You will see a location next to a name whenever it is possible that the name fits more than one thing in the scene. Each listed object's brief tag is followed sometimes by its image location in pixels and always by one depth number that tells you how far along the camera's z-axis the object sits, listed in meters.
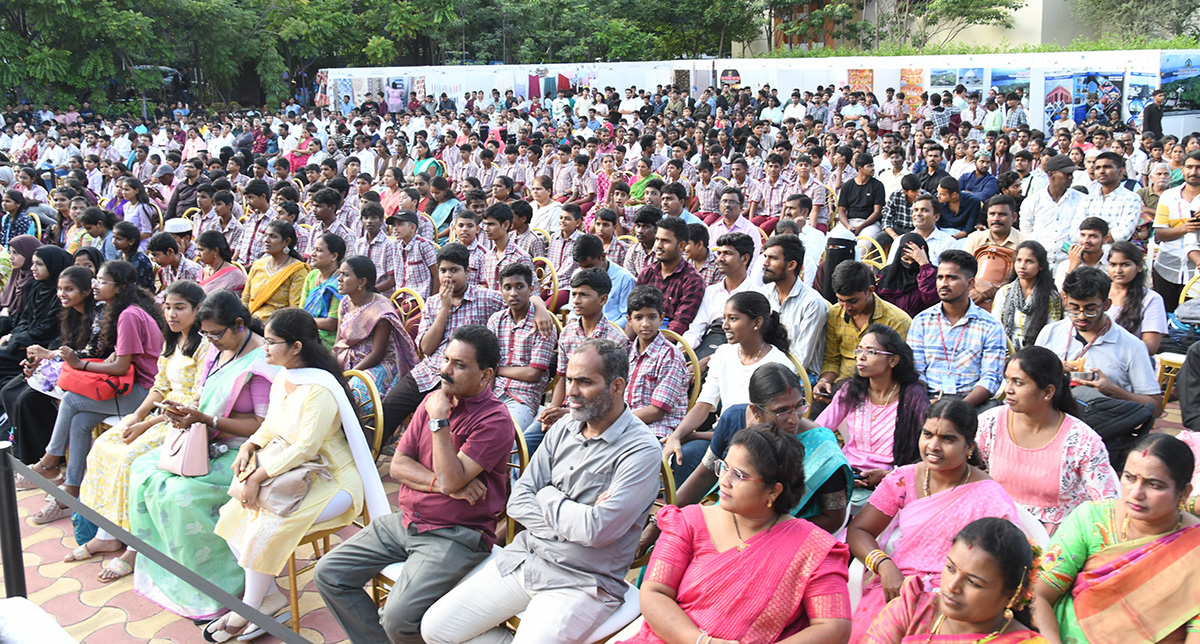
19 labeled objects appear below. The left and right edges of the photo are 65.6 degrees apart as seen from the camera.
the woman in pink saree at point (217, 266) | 5.84
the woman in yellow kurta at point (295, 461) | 3.37
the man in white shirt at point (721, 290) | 5.13
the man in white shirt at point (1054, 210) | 6.84
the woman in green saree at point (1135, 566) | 2.34
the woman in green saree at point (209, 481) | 3.60
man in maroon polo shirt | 2.95
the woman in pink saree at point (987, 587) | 2.13
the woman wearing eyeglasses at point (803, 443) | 2.86
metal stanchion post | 2.71
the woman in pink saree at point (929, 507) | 2.65
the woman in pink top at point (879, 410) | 3.37
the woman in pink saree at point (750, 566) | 2.38
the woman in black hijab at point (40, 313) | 5.30
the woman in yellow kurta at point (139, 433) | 4.01
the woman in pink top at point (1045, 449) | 2.97
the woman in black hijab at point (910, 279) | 5.26
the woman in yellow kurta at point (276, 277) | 5.74
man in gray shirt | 2.74
